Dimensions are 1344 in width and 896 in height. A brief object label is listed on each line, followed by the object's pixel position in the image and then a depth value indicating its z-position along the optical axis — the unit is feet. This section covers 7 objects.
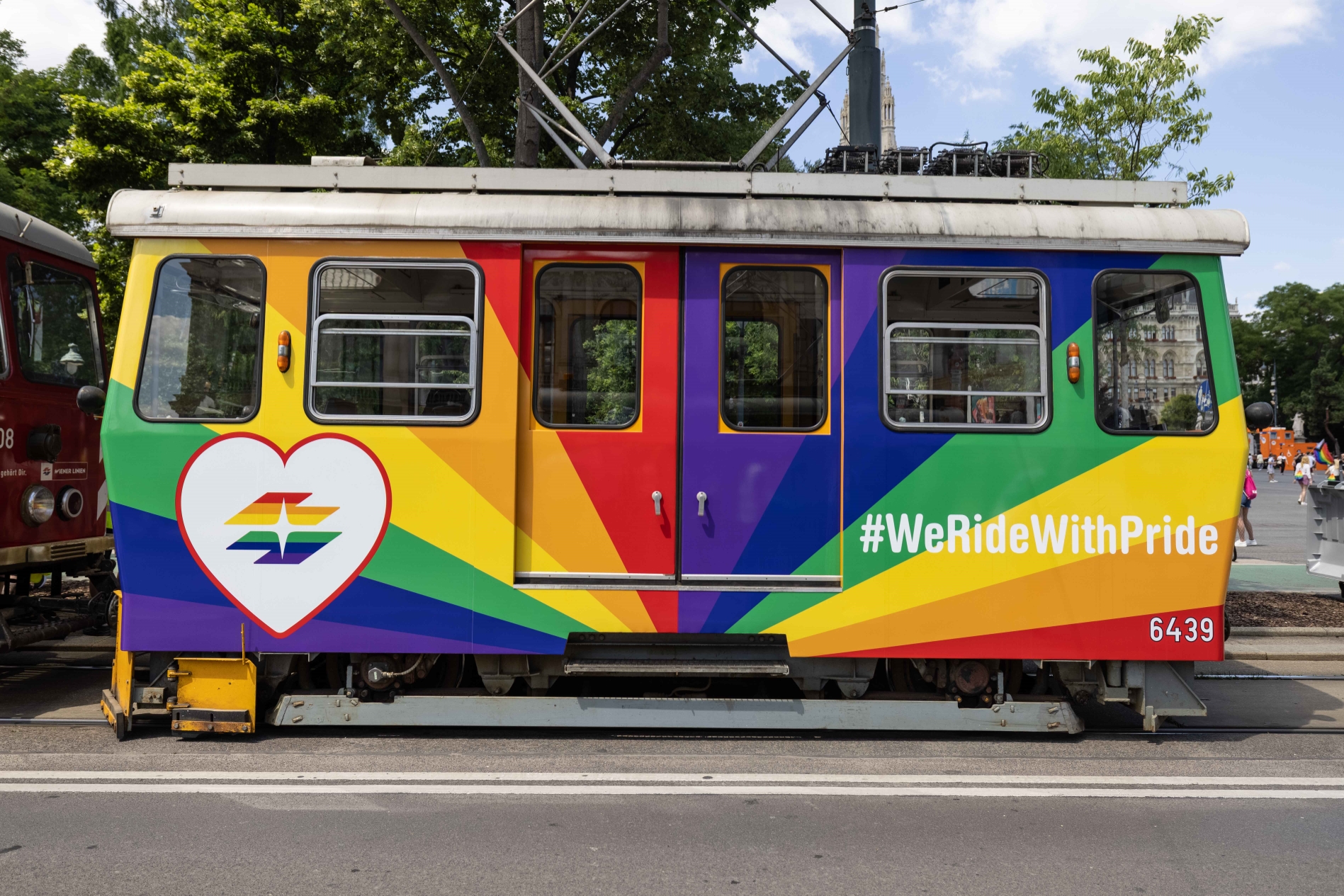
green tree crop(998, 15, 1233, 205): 33.27
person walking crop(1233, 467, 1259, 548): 48.93
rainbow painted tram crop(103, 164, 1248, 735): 18.25
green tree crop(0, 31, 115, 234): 64.03
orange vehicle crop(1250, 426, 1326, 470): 205.57
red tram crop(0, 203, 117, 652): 22.50
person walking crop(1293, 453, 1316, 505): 102.01
